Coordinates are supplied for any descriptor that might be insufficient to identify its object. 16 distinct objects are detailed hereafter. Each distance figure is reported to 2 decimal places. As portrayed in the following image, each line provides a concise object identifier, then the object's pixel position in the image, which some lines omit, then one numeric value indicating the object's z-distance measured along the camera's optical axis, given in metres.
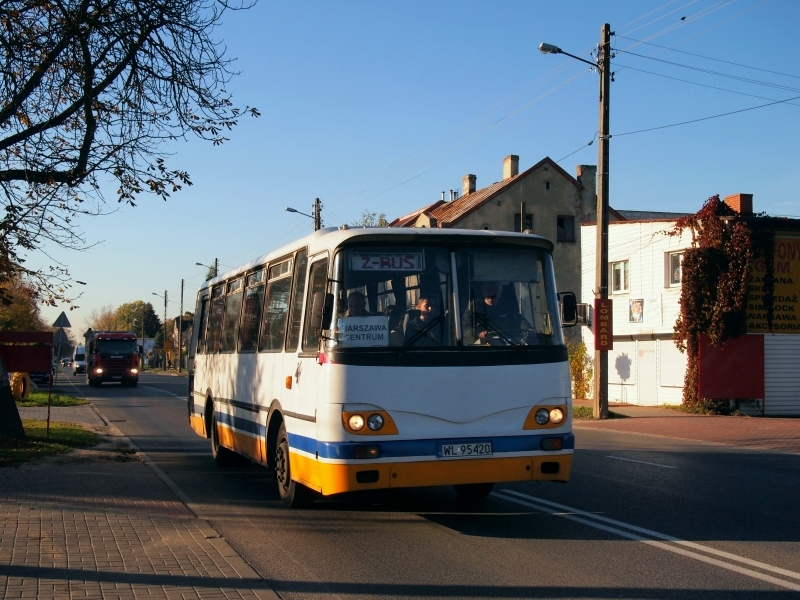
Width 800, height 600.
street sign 28.00
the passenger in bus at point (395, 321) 8.16
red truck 49.62
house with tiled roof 50.47
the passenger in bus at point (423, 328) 8.20
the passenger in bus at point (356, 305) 8.19
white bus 7.96
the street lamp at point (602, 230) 25.41
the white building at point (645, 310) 29.92
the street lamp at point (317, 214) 46.16
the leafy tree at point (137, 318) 154.38
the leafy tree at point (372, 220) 62.91
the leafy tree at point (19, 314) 15.05
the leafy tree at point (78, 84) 13.45
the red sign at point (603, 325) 25.36
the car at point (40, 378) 51.09
